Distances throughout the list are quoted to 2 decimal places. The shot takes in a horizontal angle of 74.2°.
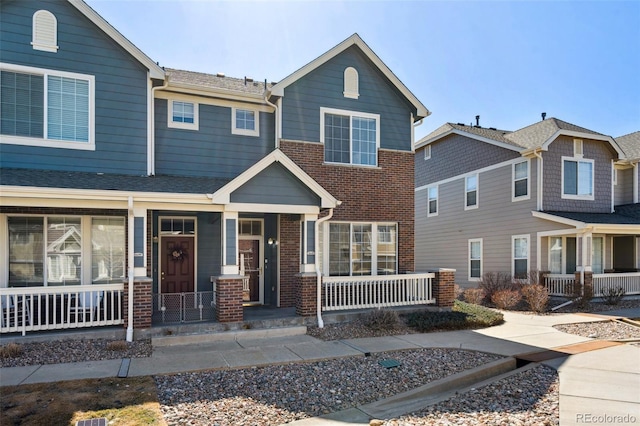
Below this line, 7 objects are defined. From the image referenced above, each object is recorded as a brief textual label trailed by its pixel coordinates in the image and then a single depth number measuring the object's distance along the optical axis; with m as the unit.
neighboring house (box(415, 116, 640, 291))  16.45
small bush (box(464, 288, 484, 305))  14.77
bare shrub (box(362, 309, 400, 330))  10.48
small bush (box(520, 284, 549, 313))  13.55
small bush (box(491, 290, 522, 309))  14.30
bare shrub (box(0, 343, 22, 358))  7.68
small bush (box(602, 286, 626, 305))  14.59
